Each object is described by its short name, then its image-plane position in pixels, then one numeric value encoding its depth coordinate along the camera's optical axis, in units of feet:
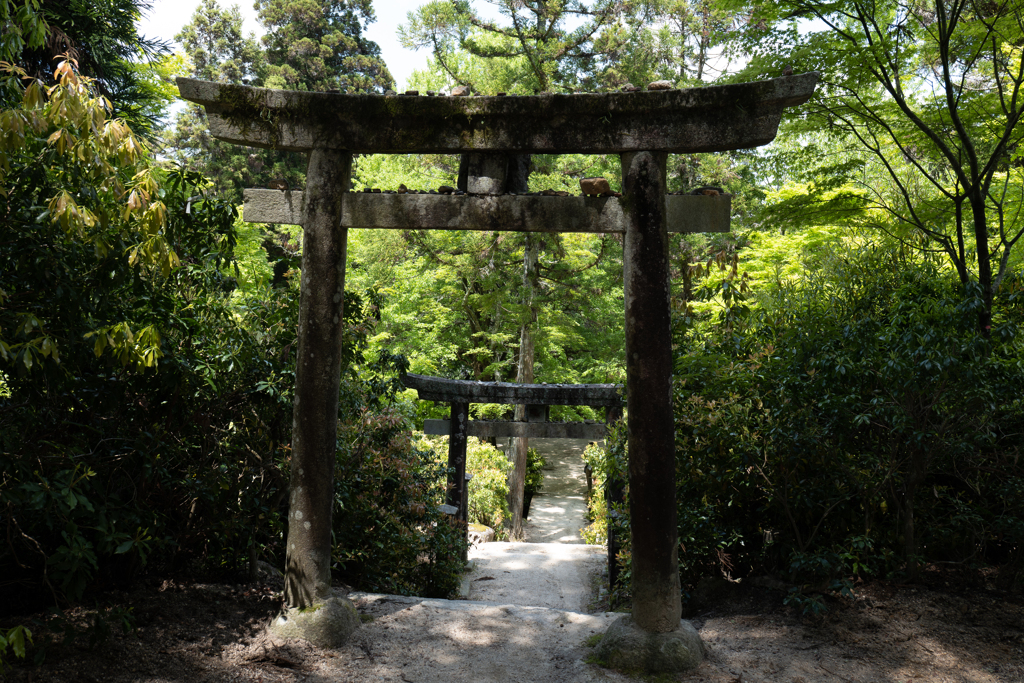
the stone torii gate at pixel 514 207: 14.44
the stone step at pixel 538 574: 31.27
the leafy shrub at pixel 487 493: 49.47
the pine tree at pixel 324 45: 81.76
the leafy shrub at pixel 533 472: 66.03
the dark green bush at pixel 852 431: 15.15
